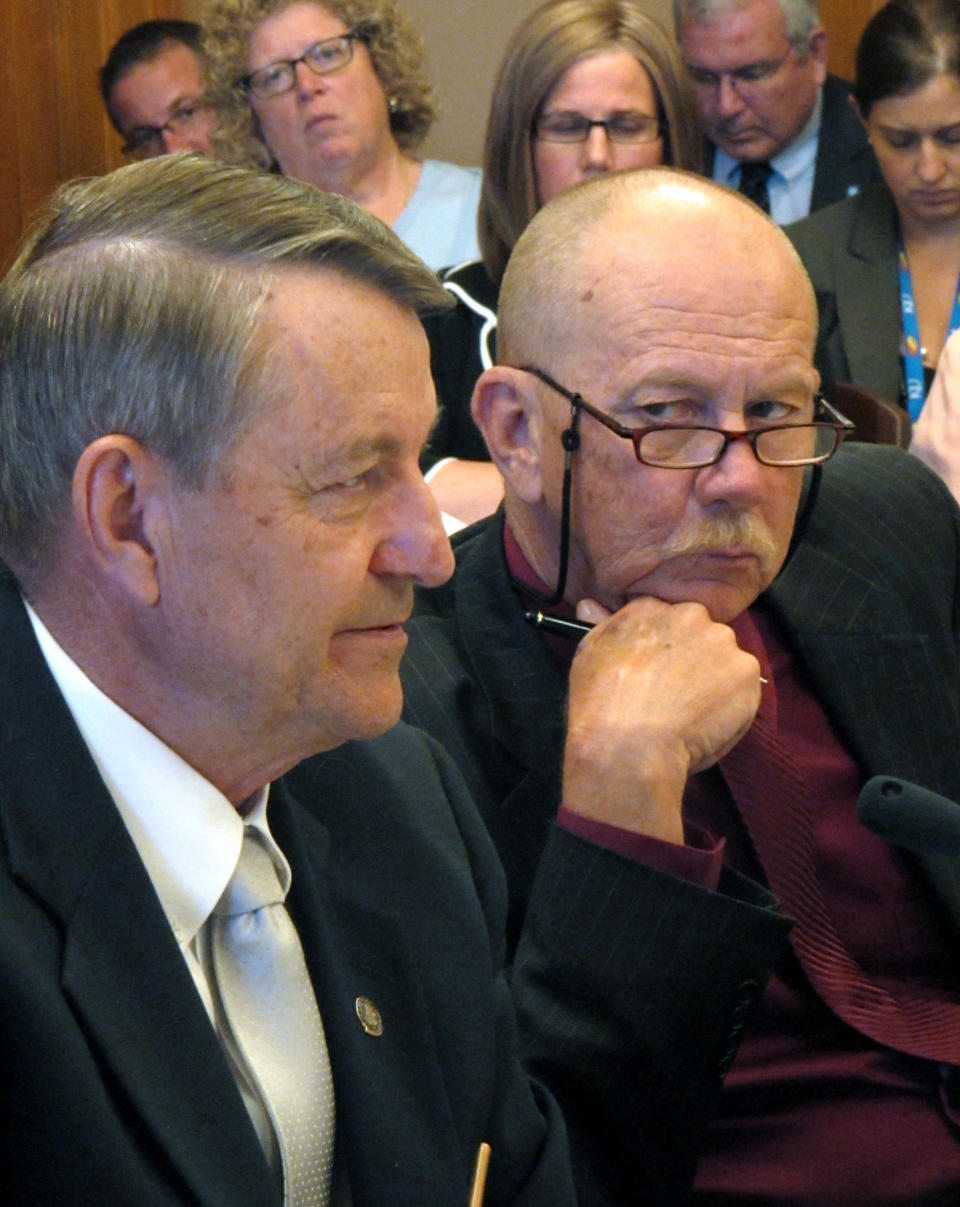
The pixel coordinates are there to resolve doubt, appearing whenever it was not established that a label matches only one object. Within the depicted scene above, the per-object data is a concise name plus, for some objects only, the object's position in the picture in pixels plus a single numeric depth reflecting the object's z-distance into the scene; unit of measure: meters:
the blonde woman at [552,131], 5.45
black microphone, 2.23
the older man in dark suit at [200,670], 1.93
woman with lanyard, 6.41
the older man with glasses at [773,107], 7.29
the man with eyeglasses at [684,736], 2.82
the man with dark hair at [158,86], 7.98
